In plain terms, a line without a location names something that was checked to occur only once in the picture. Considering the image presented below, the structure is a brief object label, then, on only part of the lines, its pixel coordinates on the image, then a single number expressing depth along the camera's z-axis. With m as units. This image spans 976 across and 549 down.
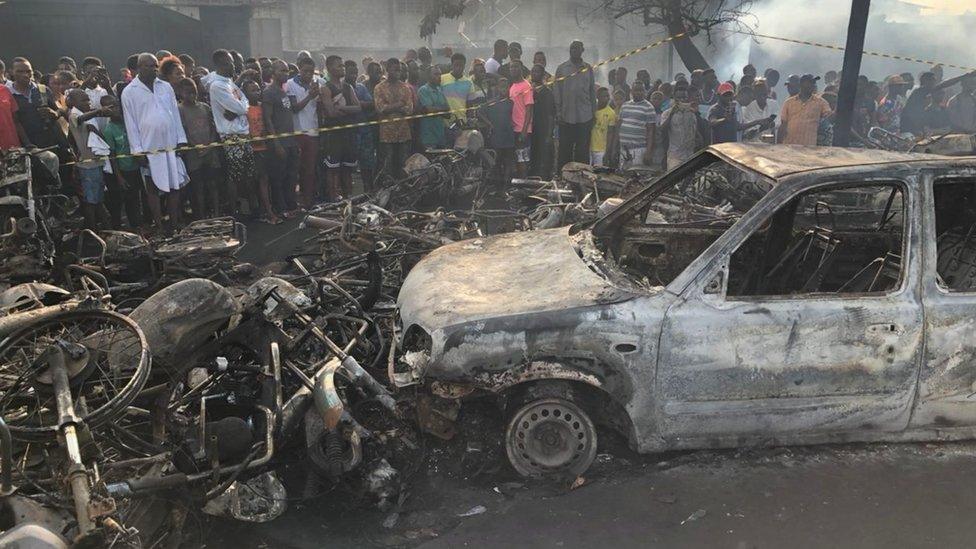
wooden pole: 8.22
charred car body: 3.60
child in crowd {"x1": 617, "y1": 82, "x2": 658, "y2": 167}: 10.84
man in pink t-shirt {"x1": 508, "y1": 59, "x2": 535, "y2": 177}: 11.65
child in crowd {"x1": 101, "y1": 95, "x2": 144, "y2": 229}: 8.65
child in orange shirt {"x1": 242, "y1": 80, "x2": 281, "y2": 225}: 9.62
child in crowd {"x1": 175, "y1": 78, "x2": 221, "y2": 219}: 9.02
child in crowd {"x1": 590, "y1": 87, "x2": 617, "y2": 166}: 11.74
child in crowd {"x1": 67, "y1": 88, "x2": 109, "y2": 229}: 8.42
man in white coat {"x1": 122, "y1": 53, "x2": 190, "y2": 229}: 8.48
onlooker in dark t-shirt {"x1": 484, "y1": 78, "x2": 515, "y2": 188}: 11.67
